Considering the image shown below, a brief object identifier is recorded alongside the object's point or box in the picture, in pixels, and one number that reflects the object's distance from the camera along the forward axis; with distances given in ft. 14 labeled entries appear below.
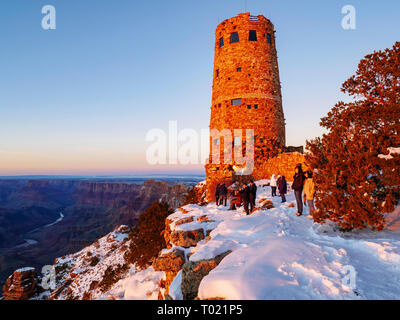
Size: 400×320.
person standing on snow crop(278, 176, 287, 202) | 43.09
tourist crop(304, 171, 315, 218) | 29.32
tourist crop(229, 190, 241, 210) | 45.52
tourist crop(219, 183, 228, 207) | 53.16
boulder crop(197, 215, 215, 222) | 36.20
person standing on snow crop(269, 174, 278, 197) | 52.95
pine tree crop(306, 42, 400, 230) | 21.29
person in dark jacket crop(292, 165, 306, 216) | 31.27
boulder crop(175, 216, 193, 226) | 38.99
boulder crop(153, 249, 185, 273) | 23.56
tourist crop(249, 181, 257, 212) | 39.91
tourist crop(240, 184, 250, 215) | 38.14
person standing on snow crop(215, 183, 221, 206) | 54.08
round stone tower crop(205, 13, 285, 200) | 87.81
